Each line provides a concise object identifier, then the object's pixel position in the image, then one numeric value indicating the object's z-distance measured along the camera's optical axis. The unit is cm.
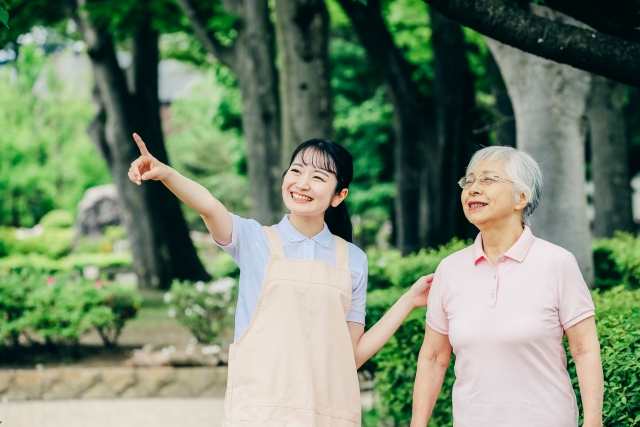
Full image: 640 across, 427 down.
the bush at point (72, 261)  2284
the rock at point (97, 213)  3578
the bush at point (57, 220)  3688
